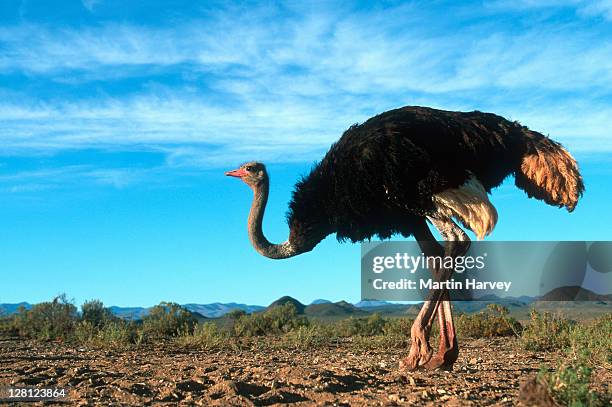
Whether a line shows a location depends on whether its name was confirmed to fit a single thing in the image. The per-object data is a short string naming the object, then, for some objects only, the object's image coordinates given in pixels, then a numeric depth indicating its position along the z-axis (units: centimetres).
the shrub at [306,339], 1232
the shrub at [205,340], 1228
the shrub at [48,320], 1541
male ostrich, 776
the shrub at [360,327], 1612
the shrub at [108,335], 1218
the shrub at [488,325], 1462
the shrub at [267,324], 1620
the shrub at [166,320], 1553
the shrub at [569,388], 538
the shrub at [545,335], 1148
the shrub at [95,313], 1706
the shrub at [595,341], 895
